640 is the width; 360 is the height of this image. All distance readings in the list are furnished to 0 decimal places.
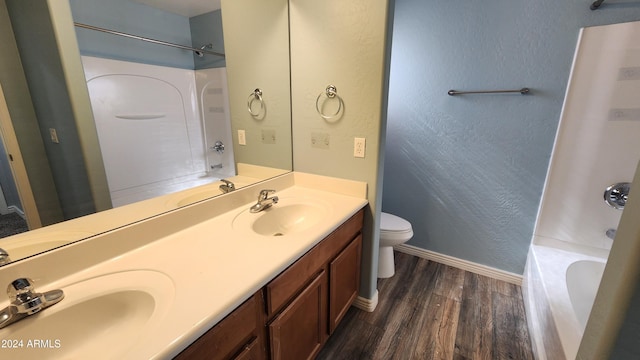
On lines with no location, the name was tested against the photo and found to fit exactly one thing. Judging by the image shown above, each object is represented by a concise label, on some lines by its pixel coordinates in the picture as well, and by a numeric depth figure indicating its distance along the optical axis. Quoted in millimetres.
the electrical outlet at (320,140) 1694
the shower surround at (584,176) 1483
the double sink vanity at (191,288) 650
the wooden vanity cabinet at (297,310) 758
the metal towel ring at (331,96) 1585
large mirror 771
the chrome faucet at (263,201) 1417
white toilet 2033
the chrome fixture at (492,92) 1792
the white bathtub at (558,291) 1244
